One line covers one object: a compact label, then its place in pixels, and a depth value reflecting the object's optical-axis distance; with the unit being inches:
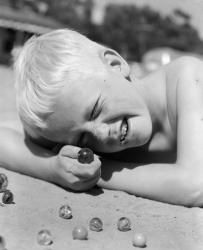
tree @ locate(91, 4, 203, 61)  1025.5
